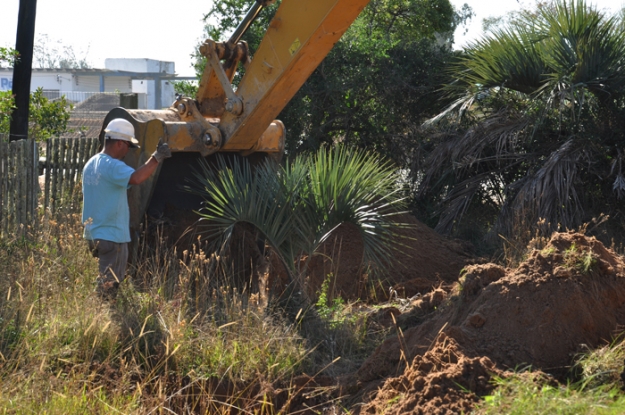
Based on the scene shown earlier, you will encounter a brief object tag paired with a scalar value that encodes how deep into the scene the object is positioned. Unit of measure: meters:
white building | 50.94
